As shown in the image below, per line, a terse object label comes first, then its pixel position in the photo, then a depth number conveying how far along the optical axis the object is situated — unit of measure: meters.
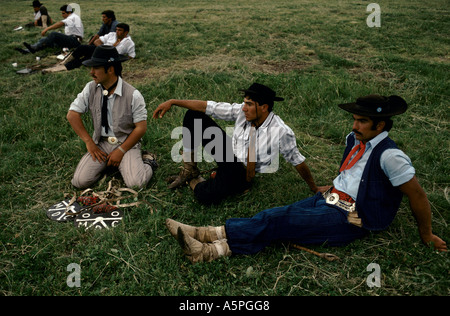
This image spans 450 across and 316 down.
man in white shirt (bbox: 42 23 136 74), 8.22
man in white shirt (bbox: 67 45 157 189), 4.21
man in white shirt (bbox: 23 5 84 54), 9.78
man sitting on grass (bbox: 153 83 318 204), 3.66
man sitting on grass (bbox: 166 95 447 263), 2.87
